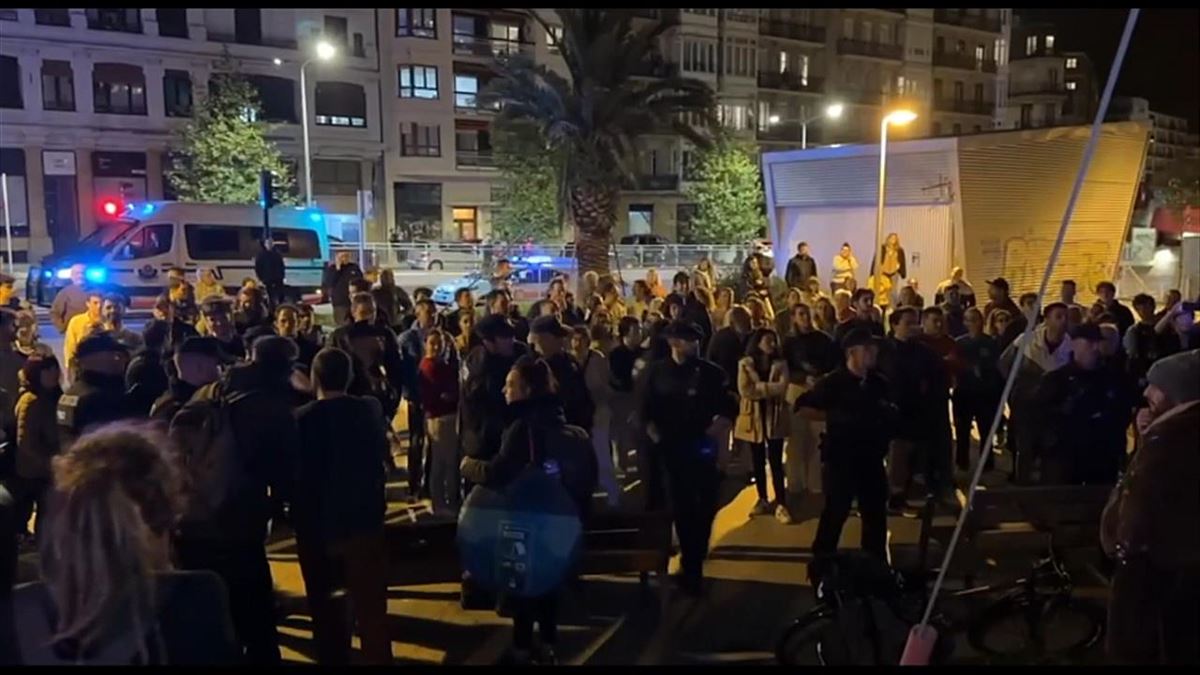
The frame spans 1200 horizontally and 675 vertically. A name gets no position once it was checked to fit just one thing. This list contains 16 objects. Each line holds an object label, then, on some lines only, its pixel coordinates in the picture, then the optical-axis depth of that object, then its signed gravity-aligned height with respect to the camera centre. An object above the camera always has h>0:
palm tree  19.83 +3.22
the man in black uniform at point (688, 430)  6.27 -1.18
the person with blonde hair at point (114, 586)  2.45 -0.87
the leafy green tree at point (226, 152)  32.53 +3.70
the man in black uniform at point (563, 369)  7.26 -0.88
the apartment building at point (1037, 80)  80.88 +14.94
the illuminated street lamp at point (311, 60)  25.71 +5.60
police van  19.33 +0.20
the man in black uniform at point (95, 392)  5.63 -0.82
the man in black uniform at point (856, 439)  5.95 -1.18
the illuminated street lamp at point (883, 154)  15.55 +1.68
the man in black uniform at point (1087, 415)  6.29 -1.10
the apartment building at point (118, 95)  38.41 +7.13
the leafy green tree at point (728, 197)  43.97 +2.72
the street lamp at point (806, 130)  51.81 +7.51
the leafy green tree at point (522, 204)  33.62 +2.05
